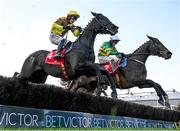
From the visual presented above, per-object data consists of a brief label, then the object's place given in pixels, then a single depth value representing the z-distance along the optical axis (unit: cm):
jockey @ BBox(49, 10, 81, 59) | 1106
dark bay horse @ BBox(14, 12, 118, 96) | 1071
